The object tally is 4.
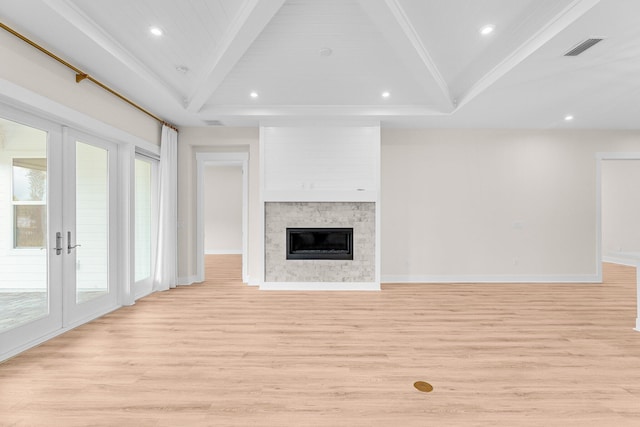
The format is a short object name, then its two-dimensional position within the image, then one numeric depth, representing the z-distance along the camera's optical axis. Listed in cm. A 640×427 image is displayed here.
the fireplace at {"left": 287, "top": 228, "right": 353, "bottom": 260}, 518
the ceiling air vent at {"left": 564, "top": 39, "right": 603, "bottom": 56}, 284
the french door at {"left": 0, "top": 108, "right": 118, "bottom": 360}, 275
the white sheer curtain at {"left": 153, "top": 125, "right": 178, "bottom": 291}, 495
